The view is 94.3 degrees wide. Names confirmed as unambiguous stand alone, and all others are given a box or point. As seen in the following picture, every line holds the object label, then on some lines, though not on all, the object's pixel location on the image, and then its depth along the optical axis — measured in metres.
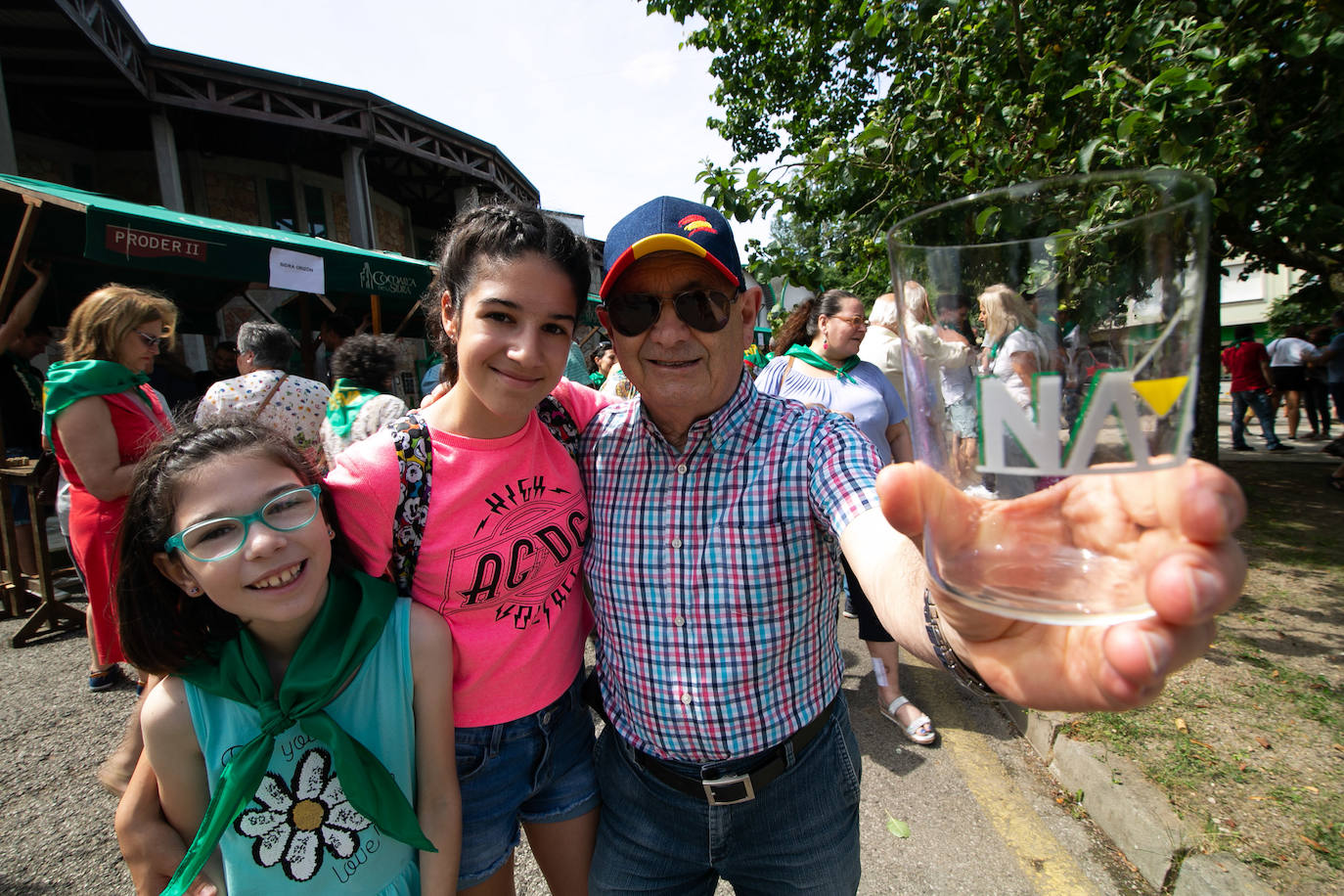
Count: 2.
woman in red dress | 2.92
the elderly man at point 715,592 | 1.29
